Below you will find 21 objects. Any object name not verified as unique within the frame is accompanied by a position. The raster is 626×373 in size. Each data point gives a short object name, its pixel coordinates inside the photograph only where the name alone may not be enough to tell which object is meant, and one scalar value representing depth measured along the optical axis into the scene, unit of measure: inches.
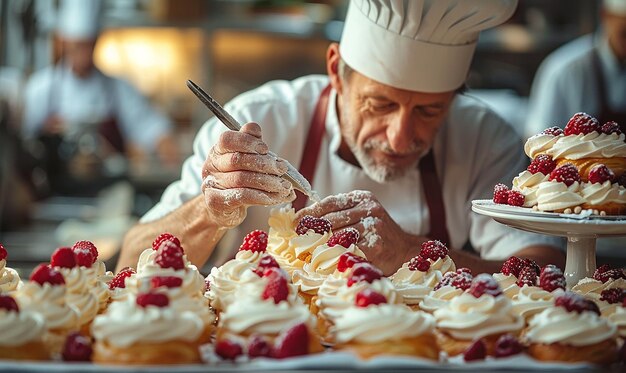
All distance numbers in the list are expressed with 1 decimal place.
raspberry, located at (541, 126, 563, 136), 99.4
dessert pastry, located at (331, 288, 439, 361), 74.0
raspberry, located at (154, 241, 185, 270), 81.8
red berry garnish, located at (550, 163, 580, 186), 93.8
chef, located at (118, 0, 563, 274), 107.7
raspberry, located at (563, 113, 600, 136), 97.4
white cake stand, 88.0
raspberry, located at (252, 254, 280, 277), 82.6
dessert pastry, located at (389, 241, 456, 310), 90.4
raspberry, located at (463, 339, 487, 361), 75.1
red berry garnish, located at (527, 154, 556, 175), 96.8
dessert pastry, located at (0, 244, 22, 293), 88.6
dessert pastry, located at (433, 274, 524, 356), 78.1
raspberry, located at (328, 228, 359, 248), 96.7
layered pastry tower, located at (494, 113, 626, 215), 92.3
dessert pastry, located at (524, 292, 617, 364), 76.5
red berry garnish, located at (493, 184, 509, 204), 98.0
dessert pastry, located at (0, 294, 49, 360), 71.1
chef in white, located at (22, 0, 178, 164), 261.9
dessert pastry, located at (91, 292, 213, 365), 71.1
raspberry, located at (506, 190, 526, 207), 95.3
